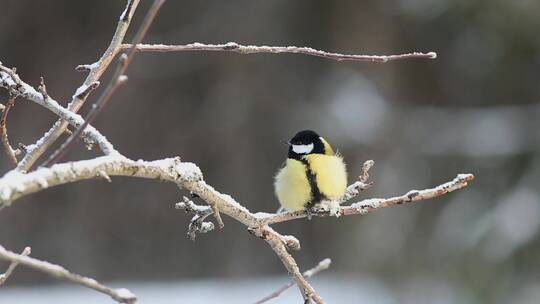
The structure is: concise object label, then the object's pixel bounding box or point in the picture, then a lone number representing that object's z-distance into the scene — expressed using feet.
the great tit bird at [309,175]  25.05
